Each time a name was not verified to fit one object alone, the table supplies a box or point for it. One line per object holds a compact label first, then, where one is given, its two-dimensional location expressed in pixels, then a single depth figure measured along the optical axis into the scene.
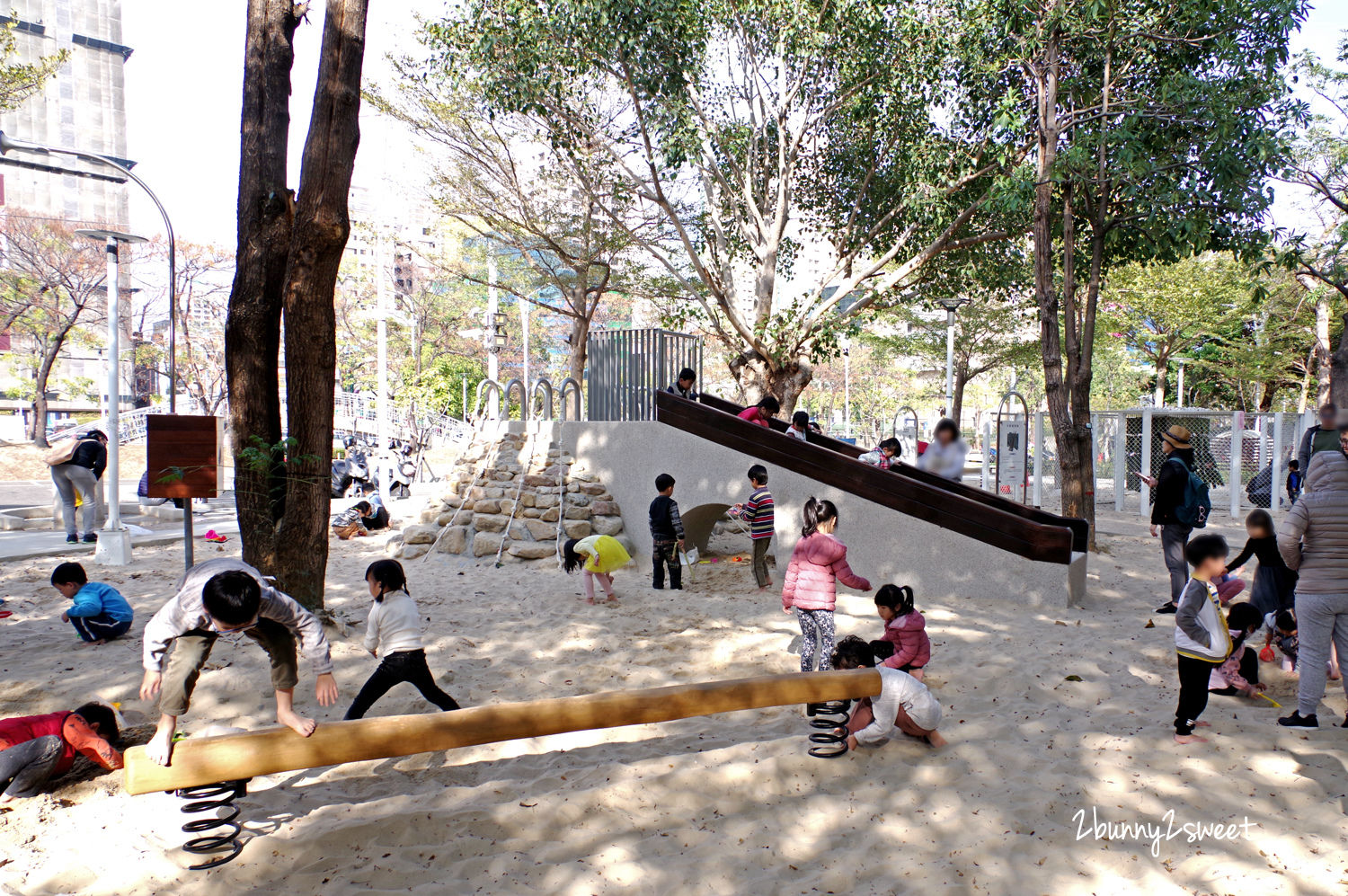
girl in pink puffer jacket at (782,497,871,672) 5.34
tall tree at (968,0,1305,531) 10.41
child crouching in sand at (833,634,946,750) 4.56
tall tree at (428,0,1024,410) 13.34
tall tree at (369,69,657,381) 17.20
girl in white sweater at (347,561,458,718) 4.65
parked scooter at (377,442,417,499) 17.59
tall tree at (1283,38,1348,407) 15.37
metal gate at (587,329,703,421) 12.60
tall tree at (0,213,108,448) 27.11
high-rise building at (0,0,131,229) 64.38
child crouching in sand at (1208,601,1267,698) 5.16
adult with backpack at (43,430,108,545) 11.05
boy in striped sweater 8.68
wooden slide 8.13
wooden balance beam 3.40
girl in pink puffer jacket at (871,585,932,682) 4.90
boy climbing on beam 3.51
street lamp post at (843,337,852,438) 44.50
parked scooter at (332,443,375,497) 15.79
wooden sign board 6.50
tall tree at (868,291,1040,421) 28.50
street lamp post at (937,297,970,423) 16.14
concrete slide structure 8.12
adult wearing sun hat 7.08
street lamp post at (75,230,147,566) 9.98
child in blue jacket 6.23
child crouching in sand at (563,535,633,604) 8.23
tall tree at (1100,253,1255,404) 25.62
